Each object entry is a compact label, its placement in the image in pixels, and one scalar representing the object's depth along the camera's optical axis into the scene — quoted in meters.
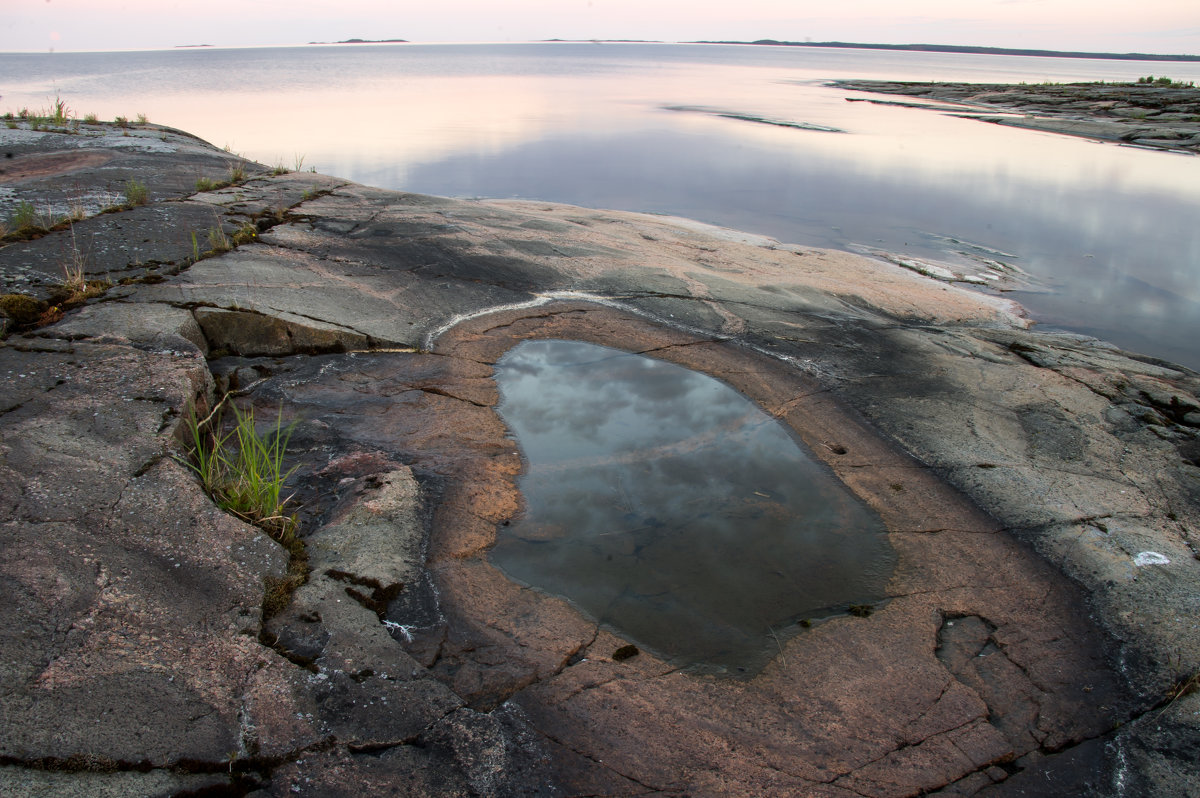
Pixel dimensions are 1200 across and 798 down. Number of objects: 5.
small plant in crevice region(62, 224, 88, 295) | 4.94
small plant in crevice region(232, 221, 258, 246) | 6.65
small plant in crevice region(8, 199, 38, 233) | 6.08
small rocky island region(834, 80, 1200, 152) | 24.78
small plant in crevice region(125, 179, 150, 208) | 7.24
